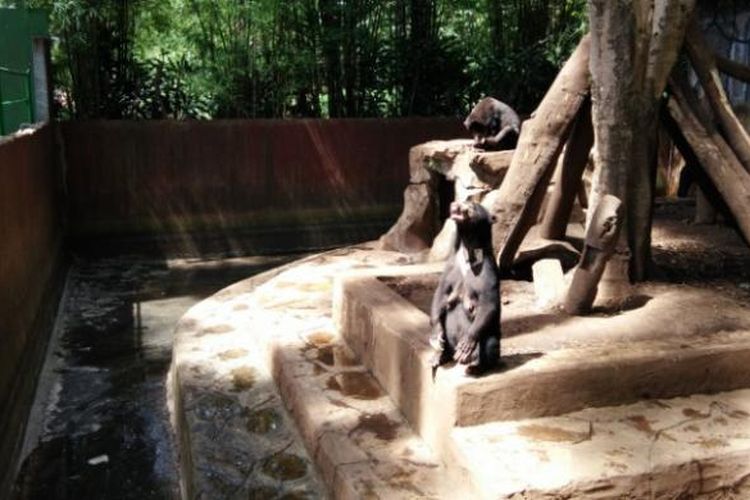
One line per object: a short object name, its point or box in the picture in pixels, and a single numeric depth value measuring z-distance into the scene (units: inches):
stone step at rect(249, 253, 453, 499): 115.5
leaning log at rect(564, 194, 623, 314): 143.0
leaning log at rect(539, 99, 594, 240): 176.2
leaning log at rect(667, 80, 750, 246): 163.9
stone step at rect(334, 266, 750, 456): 117.0
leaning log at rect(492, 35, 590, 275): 170.4
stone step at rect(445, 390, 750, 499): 101.0
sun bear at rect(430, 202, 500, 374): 116.2
